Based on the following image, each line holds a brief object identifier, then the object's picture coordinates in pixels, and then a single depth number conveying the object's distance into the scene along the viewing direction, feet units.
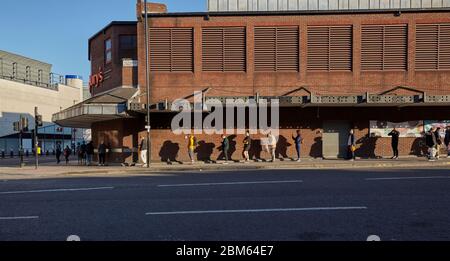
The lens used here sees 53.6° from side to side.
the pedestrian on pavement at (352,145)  79.23
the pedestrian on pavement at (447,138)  81.25
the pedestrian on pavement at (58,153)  109.89
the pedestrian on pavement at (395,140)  79.77
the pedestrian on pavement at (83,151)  98.09
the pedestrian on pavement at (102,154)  87.92
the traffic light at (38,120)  83.56
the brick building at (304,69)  83.66
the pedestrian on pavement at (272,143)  80.74
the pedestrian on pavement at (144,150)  79.10
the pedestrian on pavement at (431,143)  74.28
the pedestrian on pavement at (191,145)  79.92
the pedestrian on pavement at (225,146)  80.59
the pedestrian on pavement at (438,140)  77.13
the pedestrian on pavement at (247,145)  80.34
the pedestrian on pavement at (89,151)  94.08
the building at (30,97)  222.48
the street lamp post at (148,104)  76.22
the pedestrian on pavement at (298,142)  79.61
